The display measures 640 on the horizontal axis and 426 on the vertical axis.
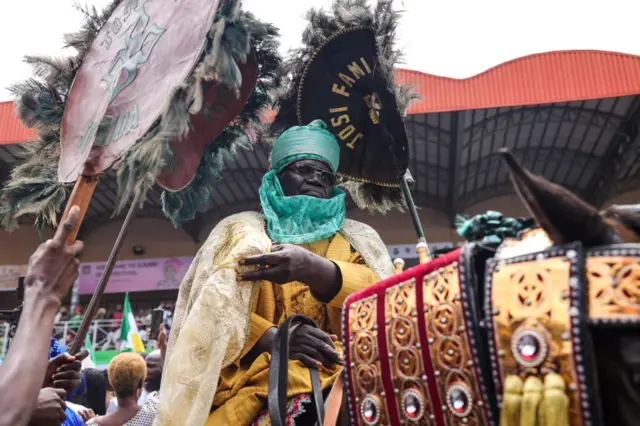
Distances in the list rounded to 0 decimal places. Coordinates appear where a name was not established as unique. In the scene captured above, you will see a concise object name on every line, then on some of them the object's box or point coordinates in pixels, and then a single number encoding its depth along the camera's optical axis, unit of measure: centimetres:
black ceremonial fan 288
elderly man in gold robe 197
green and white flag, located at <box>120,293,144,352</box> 990
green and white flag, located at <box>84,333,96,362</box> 1069
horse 96
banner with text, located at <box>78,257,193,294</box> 1972
